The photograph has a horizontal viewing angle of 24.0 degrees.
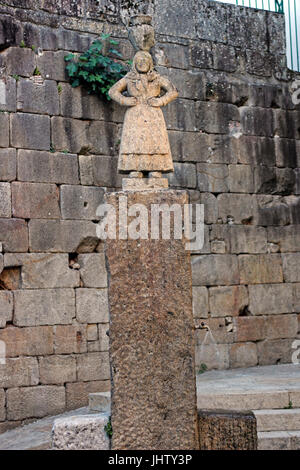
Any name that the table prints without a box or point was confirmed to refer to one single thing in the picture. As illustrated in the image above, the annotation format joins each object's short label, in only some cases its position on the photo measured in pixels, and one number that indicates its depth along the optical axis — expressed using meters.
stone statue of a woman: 5.39
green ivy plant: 9.02
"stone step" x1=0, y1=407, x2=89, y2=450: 7.19
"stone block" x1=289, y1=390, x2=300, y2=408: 7.14
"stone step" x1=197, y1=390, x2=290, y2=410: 7.10
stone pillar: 4.58
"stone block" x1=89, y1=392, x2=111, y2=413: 7.55
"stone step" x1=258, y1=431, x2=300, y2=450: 6.42
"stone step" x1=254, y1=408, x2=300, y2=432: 6.76
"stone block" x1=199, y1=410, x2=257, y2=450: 4.56
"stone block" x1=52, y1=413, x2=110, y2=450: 4.67
